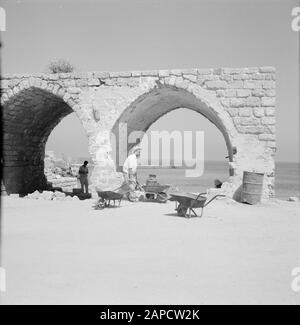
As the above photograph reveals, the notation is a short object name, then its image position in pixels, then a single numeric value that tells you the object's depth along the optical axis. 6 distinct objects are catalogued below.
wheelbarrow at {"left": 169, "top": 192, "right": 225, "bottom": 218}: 7.40
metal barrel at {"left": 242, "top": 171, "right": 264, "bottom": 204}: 9.34
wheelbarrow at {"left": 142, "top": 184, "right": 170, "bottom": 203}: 9.95
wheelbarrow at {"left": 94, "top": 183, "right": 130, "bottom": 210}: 8.38
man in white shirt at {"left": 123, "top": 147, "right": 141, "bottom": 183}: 9.65
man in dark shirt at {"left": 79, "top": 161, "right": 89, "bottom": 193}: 12.71
